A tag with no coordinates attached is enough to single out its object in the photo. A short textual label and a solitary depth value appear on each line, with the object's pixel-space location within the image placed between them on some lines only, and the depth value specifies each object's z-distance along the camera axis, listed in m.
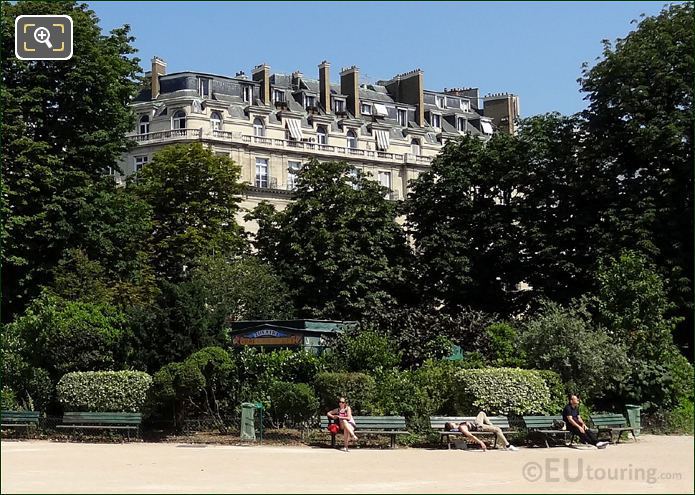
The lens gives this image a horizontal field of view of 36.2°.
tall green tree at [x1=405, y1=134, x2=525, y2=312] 49.72
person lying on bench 23.95
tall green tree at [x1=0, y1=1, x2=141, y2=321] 37.94
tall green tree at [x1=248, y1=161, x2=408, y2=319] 54.06
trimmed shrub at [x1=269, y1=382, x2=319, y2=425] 25.83
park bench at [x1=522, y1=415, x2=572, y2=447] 25.17
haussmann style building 82.06
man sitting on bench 24.78
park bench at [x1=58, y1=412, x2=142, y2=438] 26.89
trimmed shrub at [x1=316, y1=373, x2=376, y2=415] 26.25
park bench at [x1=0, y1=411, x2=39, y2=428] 27.69
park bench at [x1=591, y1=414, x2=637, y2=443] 26.39
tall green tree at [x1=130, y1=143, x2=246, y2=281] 62.41
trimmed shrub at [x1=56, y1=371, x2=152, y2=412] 27.66
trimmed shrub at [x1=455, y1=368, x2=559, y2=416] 26.28
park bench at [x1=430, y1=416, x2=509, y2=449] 25.14
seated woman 23.83
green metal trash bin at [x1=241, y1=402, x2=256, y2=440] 26.19
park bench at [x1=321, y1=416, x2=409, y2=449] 24.77
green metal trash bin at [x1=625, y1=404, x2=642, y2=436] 28.70
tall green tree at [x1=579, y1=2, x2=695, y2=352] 40.59
